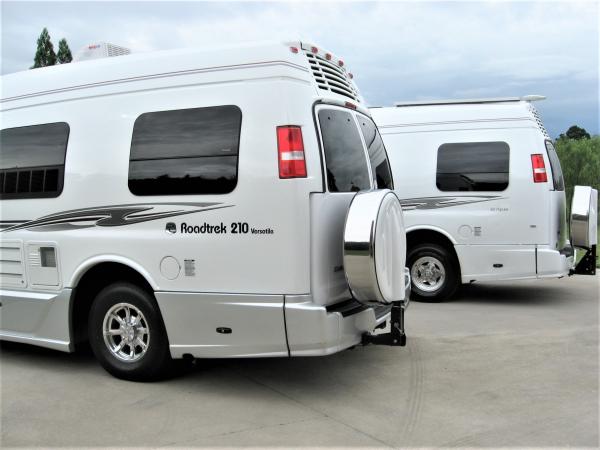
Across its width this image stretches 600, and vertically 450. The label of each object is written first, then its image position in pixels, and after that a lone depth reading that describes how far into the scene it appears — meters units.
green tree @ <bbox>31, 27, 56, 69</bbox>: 29.59
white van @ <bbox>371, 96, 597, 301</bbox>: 8.21
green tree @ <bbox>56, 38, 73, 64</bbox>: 30.53
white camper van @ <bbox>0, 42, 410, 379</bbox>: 4.48
